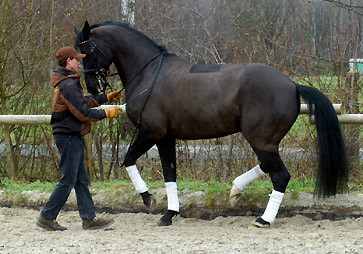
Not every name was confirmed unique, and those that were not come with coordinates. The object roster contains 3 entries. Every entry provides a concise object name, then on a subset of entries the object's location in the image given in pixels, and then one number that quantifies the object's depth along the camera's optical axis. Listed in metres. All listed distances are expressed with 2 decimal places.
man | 10.61
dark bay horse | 10.65
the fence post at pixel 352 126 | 15.24
